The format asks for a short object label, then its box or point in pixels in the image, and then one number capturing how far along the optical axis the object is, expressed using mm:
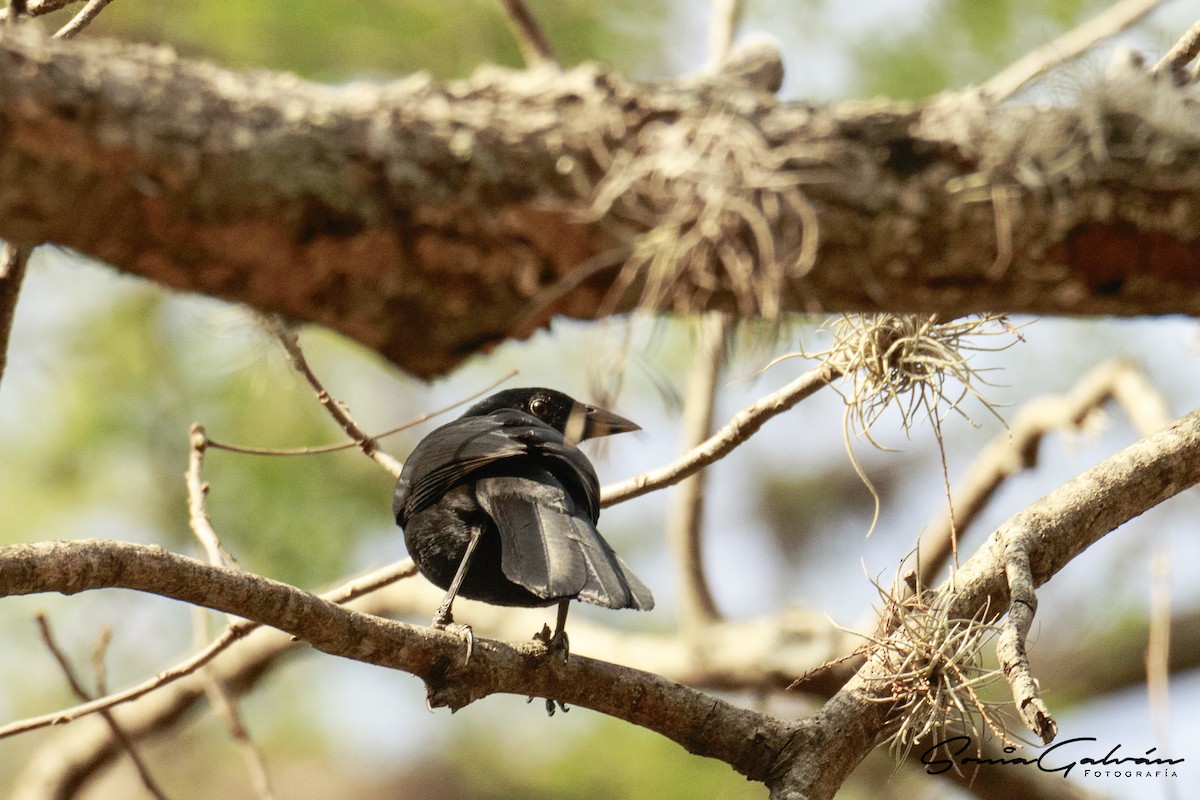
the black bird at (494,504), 6254
